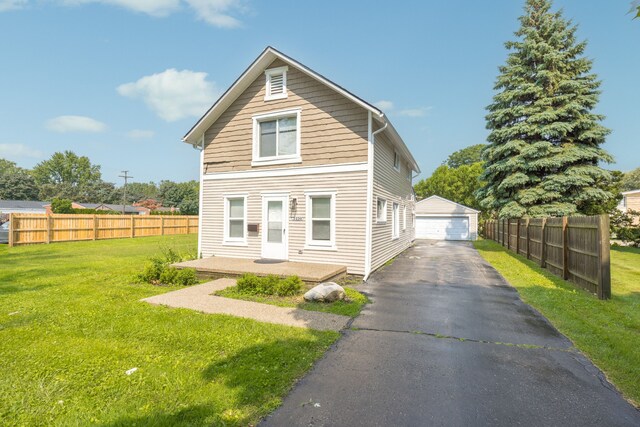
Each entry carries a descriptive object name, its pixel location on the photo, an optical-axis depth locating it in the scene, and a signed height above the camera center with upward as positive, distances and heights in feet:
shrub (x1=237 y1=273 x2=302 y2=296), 23.59 -5.38
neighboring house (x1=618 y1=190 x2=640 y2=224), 97.04 +7.52
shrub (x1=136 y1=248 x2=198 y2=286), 27.45 -5.46
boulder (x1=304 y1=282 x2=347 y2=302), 21.58 -5.43
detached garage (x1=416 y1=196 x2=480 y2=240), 94.68 -0.32
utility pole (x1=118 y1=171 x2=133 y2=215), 178.30 +23.01
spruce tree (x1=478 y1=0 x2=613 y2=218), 50.83 +16.25
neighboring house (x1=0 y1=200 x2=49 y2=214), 160.31 +3.92
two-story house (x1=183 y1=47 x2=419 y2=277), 31.50 +5.44
